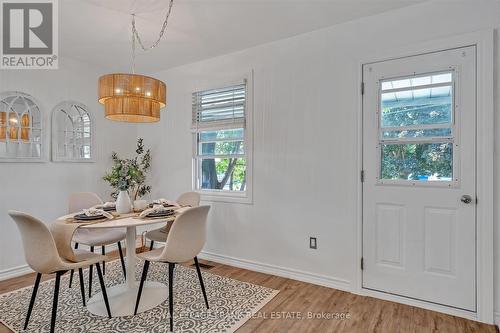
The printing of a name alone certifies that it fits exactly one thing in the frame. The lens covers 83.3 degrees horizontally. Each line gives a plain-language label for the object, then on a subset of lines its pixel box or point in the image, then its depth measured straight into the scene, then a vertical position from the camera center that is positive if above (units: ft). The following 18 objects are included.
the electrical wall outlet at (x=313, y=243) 9.48 -2.63
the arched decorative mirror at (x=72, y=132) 11.43 +1.39
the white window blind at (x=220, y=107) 11.21 +2.43
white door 7.27 -0.32
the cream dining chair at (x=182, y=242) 6.85 -1.94
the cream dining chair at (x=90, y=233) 8.84 -2.28
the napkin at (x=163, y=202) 9.23 -1.24
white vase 8.29 -1.14
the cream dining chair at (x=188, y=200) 10.07 -1.32
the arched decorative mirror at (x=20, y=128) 10.00 +1.38
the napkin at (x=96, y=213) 7.52 -1.30
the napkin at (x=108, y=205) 8.93 -1.29
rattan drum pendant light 7.18 +1.83
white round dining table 7.20 -3.82
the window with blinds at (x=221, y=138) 11.28 +1.13
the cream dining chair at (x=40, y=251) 6.18 -1.95
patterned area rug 6.86 -3.93
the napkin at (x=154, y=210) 7.71 -1.29
